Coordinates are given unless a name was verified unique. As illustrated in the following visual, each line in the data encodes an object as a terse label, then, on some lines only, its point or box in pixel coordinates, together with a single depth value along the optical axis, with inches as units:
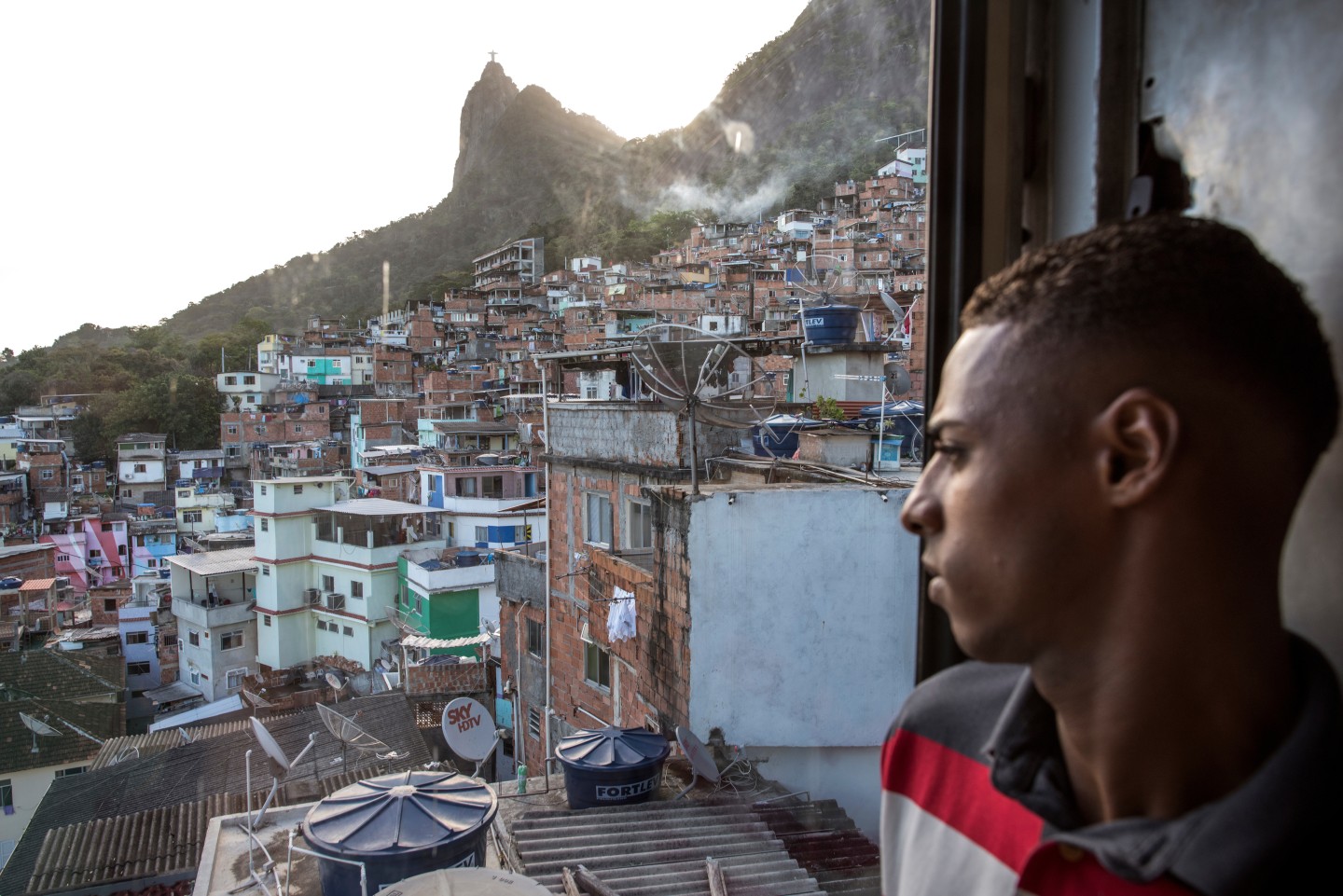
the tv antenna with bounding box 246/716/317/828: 235.5
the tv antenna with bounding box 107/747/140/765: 564.5
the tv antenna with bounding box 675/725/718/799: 251.1
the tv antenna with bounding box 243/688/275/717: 735.7
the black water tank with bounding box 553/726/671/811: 238.5
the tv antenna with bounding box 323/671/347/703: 810.4
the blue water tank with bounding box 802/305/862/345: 496.4
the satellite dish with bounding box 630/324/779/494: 297.1
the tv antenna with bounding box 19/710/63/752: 588.4
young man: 26.2
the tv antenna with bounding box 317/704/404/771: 273.2
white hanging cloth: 303.6
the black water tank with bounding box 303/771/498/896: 189.2
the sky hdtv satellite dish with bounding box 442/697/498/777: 269.3
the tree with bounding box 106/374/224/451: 1604.3
